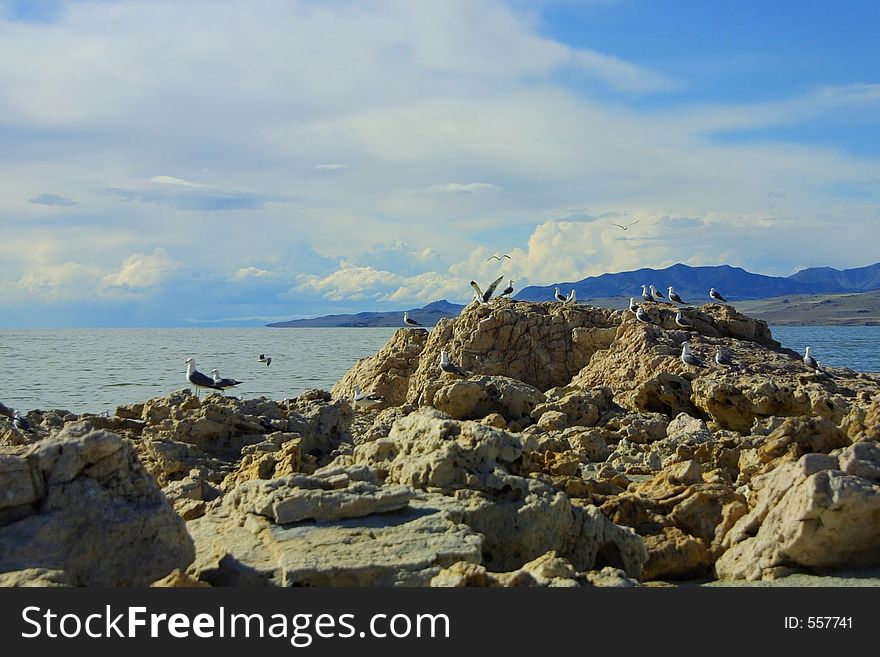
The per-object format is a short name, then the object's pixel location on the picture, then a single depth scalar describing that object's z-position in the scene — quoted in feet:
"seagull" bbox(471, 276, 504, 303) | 79.30
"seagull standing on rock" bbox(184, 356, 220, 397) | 64.85
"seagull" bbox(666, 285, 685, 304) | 82.08
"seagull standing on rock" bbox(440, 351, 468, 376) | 63.82
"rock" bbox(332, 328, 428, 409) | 74.23
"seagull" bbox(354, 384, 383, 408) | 68.59
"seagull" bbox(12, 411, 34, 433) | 48.41
